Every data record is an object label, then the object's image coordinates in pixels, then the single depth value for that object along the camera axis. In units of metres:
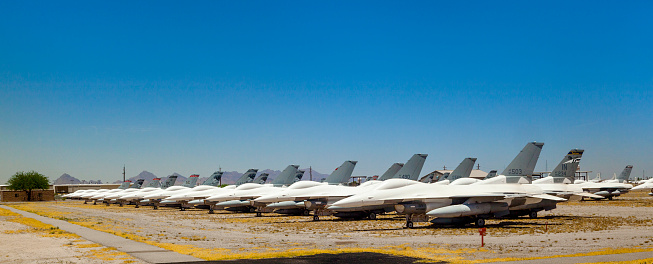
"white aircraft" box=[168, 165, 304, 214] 51.78
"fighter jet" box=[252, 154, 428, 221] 37.50
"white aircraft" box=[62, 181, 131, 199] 94.81
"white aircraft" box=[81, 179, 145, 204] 82.75
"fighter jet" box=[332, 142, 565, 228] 29.03
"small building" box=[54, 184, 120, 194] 145.88
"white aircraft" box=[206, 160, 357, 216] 41.56
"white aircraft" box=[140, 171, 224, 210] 59.66
